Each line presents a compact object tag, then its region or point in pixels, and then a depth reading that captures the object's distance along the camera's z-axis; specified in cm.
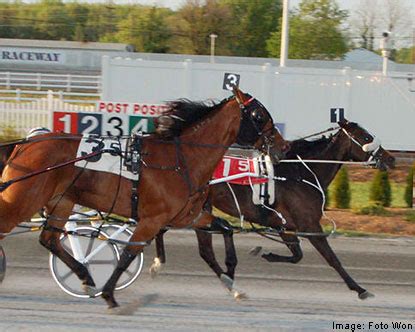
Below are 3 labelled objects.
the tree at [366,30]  5938
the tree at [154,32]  5994
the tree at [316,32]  4984
